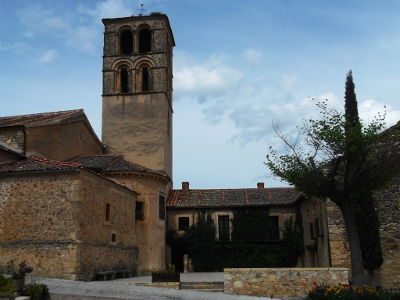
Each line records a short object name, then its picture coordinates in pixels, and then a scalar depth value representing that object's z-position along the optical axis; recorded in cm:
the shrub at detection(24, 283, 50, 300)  1285
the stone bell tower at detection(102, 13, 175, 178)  3381
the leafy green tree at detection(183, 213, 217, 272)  3262
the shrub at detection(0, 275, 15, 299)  1224
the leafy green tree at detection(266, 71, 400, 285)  1690
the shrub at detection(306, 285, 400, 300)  1312
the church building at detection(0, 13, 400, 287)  1947
